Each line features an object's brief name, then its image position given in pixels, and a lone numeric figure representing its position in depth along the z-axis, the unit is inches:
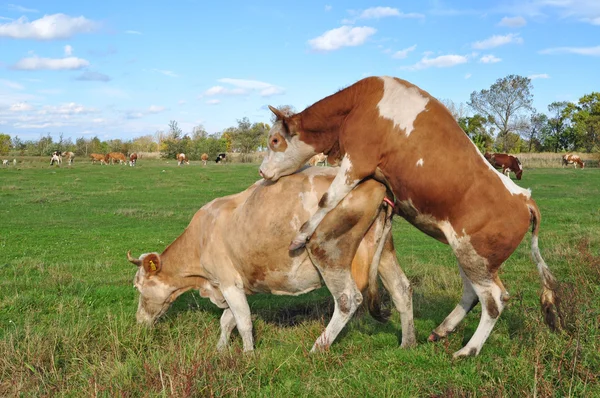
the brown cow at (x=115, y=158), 2643.7
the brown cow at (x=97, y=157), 2589.6
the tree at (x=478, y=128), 2886.3
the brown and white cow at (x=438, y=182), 221.3
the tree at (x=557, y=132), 3366.1
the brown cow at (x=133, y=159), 2394.3
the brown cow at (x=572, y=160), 2162.9
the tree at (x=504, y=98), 2977.4
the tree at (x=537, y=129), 3543.3
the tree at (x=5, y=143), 3316.9
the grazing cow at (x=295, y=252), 247.3
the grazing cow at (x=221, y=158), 2792.8
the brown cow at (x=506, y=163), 1542.4
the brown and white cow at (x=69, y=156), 2379.7
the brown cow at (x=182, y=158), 2556.1
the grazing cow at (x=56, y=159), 2196.7
